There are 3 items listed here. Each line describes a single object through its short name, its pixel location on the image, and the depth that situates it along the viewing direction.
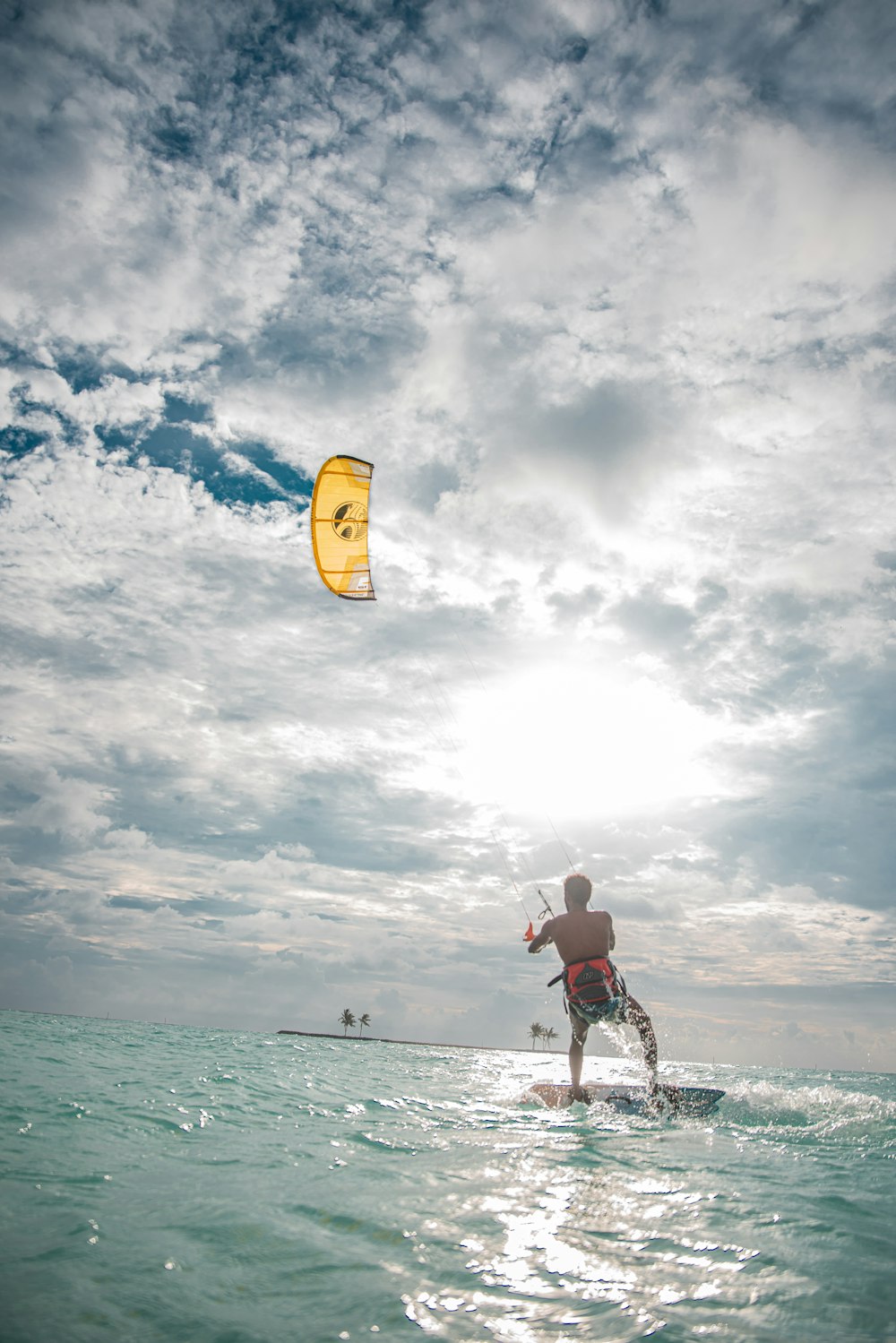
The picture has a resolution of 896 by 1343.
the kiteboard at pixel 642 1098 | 10.09
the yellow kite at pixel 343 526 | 16.84
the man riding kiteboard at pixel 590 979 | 10.26
